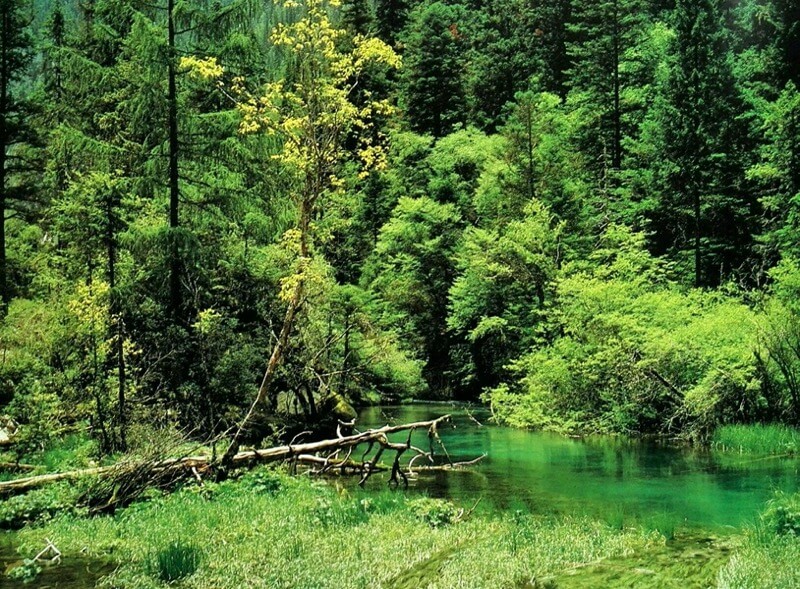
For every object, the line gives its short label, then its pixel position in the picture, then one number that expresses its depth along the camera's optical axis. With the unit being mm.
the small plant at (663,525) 9680
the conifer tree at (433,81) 51156
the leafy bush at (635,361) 20859
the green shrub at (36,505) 11609
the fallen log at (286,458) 12531
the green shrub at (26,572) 8648
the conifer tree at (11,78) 25422
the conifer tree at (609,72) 42469
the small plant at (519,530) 9141
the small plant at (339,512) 10953
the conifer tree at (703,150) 34812
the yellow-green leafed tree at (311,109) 13961
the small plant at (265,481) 13273
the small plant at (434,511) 11133
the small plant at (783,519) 9109
